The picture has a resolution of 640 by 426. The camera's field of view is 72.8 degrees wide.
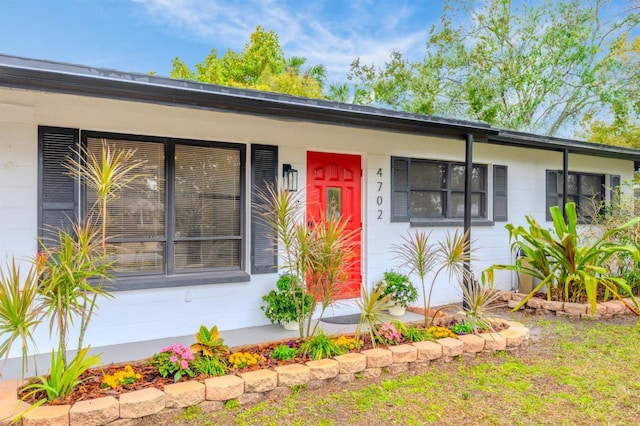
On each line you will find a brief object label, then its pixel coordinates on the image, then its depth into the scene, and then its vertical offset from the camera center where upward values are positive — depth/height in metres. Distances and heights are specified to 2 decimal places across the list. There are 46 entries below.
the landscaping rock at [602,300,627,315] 5.72 -1.23
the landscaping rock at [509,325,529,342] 4.50 -1.23
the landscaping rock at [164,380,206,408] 2.90 -1.22
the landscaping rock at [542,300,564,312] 5.85 -1.24
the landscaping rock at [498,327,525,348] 4.34 -1.23
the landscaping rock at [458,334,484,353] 4.15 -1.25
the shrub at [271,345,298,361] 3.60 -1.17
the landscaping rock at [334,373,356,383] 3.53 -1.34
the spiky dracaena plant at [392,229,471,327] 4.32 -0.43
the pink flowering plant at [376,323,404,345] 4.00 -1.13
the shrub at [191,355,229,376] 3.23 -1.15
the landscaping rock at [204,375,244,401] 3.02 -1.23
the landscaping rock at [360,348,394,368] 3.68 -1.23
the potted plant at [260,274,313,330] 4.64 -0.98
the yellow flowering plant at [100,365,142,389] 2.96 -1.16
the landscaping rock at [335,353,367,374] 3.55 -1.23
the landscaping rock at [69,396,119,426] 2.60 -1.21
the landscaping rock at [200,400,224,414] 2.99 -1.34
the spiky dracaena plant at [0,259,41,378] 2.61 -0.59
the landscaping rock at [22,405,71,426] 2.53 -1.20
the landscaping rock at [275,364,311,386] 3.29 -1.23
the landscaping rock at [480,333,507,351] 4.24 -1.26
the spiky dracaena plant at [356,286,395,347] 3.75 -0.87
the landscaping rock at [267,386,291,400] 3.22 -1.34
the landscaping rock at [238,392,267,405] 3.13 -1.35
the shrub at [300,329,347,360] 3.66 -1.15
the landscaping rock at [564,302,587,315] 5.64 -1.23
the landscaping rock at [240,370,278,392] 3.16 -1.23
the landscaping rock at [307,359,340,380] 3.42 -1.24
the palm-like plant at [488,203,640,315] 5.56 -0.62
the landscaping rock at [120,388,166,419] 2.74 -1.22
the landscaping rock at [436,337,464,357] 4.01 -1.23
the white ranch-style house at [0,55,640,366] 3.78 +0.41
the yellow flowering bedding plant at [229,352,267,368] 3.39 -1.16
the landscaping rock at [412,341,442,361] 3.90 -1.23
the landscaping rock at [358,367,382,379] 3.64 -1.34
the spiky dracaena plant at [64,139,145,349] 4.01 +0.43
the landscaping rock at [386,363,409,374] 3.76 -1.35
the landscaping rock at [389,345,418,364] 3.79 -1.23
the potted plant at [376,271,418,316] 5.45 -0.98
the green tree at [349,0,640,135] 13.23 +4.72
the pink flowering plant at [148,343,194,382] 3.14 -1.09
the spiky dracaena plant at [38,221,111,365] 2.80 -0.45
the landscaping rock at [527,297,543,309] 6.04 -1.24
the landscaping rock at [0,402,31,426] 2.54 -1.19
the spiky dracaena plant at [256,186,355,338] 3.67 -0.32
